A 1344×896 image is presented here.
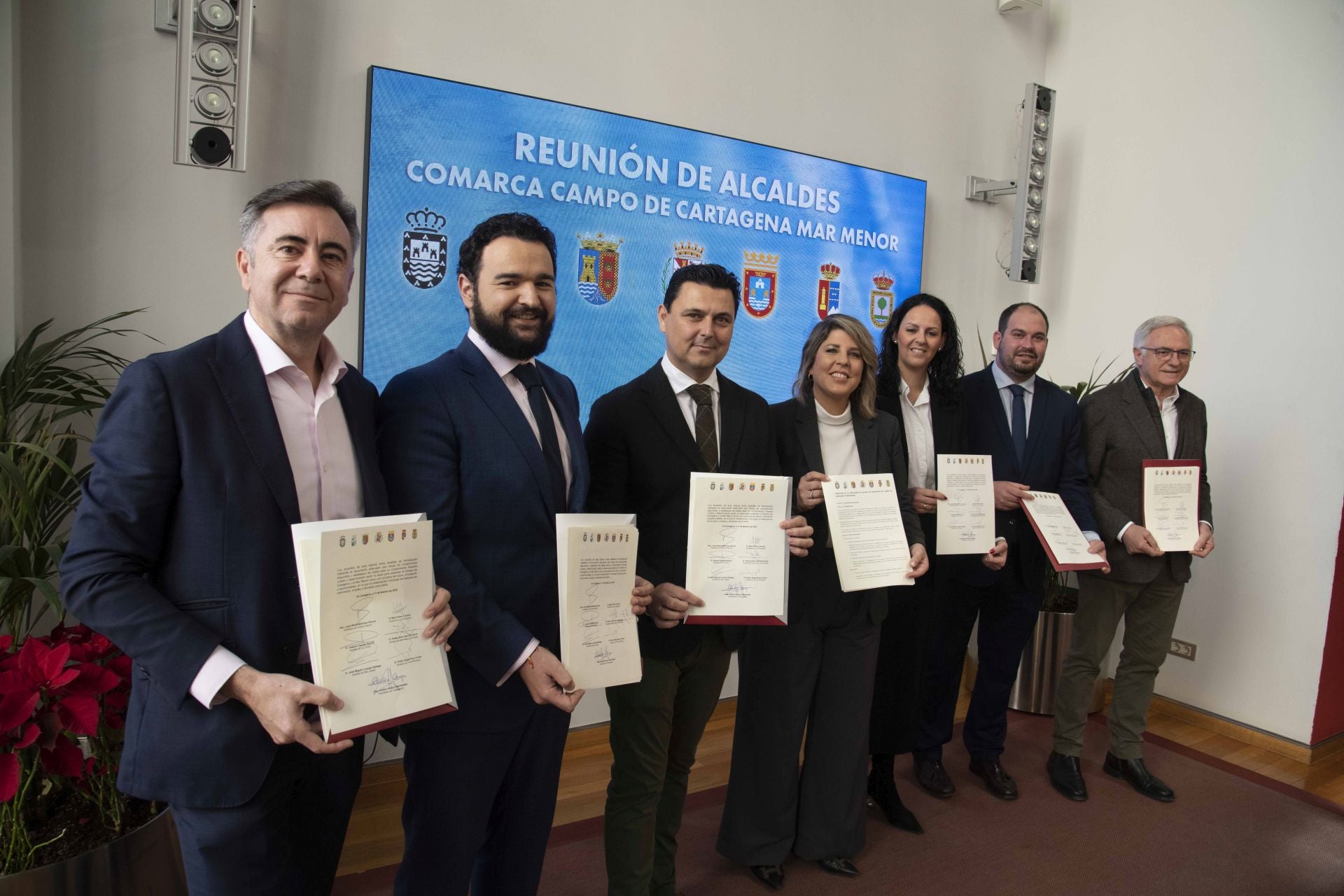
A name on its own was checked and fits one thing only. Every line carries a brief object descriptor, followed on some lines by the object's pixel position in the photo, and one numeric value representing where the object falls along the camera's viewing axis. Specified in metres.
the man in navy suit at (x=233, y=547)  1.24
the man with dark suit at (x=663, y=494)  2.04
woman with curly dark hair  2.82
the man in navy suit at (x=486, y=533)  1.61
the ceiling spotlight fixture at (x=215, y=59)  2.52
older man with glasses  3.26
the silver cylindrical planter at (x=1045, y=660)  4.22
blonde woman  2.48
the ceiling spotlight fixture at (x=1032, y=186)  4.57
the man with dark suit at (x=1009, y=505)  3.16
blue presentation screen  3.07
